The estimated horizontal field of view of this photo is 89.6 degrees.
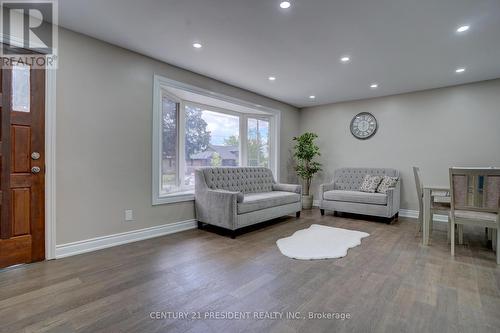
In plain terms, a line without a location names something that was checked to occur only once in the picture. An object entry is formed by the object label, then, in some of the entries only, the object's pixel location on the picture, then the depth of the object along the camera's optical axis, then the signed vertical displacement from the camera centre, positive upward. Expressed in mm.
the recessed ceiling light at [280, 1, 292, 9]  2191 +1427
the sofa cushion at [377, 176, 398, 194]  4664 -309
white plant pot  5766 -806
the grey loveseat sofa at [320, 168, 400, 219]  4367 -546
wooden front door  2369 -26
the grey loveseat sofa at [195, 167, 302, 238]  3529 -507
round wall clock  5395 +901
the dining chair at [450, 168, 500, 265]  2666 -326
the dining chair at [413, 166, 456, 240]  3201 -528
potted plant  5773 +186
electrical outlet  3201 -644
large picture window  3674 +481
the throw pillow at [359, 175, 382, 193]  4824 -328
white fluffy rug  2844 -985
